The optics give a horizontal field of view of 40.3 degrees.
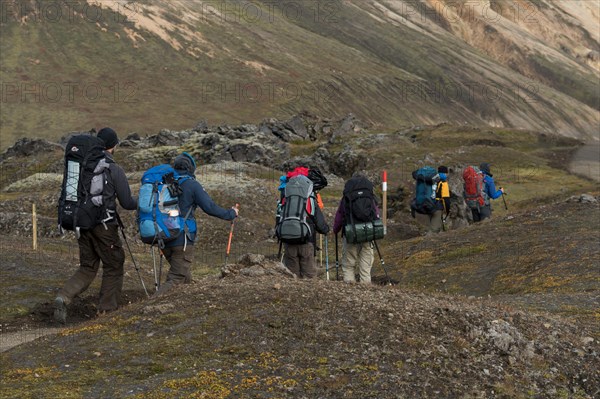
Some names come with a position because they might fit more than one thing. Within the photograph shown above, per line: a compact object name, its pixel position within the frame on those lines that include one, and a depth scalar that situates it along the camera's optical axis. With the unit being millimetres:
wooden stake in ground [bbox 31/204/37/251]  26020
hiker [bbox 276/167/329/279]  18031
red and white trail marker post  27650
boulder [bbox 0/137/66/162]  85250
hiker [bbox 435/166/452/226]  30344
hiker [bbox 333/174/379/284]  19375
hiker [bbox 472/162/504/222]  33250
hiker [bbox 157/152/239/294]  16594
